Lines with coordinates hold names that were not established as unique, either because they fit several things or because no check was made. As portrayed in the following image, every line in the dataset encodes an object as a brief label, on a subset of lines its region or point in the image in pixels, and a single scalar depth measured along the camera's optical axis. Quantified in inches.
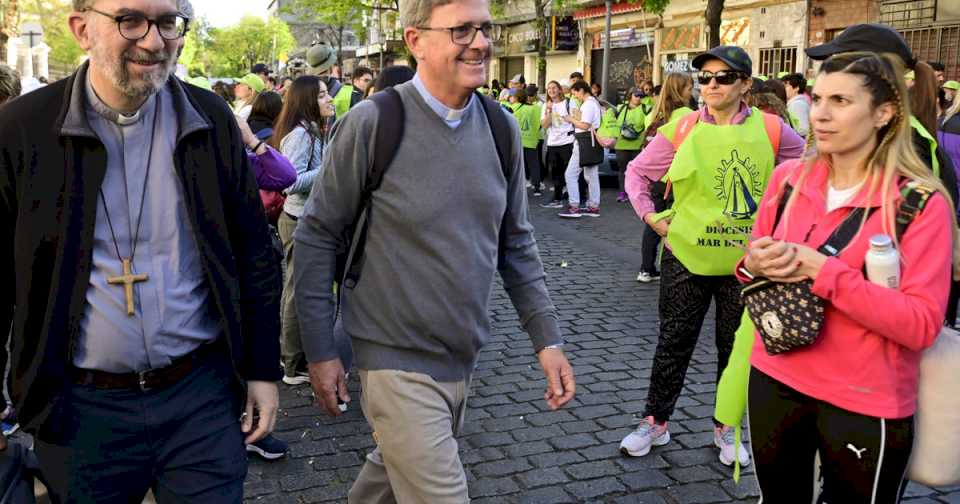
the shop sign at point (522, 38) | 1571.1
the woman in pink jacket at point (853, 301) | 102.8
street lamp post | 997.5
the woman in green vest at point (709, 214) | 168.4
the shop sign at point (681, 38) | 1122.0
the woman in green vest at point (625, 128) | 544.4
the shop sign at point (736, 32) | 1026.7
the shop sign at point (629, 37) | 1220.5
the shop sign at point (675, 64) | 1083.3
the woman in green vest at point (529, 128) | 600.7
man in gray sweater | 106.0
